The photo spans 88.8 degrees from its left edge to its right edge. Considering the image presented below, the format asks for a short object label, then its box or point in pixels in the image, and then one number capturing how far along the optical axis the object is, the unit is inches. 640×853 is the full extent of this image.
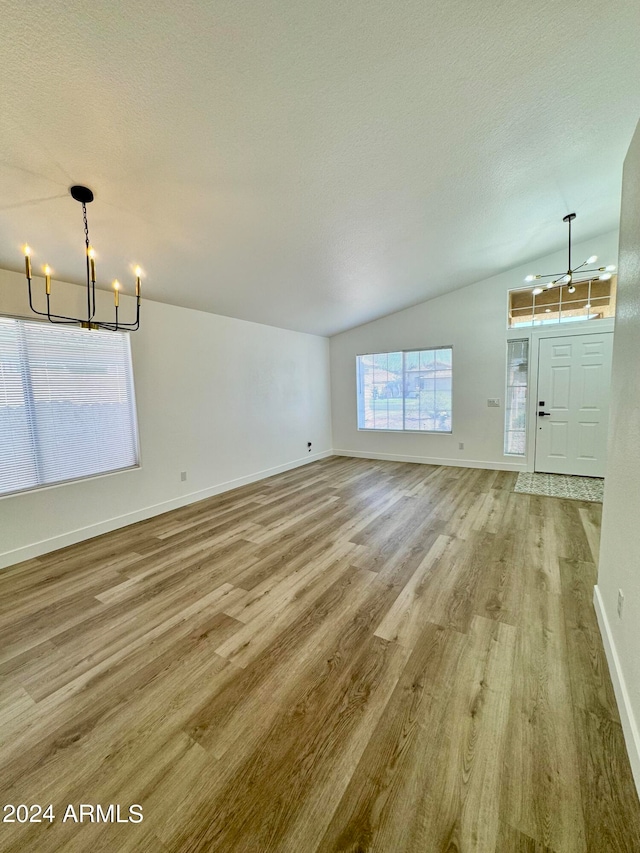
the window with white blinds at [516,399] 202.7
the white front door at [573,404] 180.3
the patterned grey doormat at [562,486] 158.5
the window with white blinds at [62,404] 109.5
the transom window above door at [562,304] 179.0
